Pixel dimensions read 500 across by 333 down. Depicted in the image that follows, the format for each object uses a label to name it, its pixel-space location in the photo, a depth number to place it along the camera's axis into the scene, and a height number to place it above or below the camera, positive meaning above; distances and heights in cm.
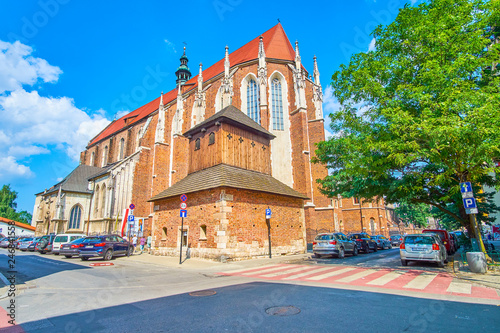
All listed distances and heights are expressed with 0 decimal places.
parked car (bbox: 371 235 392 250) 2439 -148
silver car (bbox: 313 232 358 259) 1573 -99
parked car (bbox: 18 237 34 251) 2539 -87
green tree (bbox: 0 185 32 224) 6097 +722
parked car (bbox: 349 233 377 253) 1986 -112
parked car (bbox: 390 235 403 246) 3158 -160
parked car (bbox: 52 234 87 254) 2011 -44
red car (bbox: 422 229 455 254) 1653 -89
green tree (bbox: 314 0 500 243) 859 +472
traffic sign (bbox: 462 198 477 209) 909 +71
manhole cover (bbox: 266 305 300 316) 464 -141
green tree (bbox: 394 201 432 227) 5206 +242
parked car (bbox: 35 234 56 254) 2150 -77
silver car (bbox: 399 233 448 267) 1138 -99
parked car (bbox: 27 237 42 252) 2455 -95
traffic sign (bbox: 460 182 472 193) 927 +126
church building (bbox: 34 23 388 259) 1515 +554
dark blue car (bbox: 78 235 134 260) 1567 -82
